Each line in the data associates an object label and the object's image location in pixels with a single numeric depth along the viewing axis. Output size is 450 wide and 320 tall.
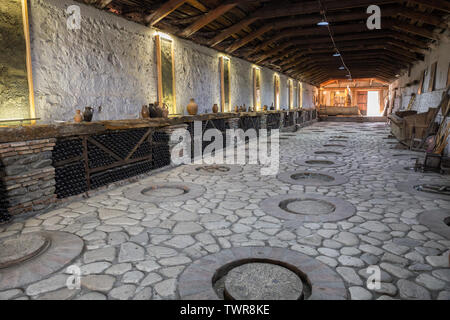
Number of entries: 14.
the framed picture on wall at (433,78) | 11.71
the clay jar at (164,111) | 7.98
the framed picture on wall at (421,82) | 13.98
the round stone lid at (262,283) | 2.45
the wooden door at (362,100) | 40.39
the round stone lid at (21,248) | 3.04
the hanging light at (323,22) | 9.84
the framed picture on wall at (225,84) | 12.71
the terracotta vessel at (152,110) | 7.78
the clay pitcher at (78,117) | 5.76
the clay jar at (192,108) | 9.74
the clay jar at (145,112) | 7.63
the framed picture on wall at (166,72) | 8.77
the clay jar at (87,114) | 5.92
